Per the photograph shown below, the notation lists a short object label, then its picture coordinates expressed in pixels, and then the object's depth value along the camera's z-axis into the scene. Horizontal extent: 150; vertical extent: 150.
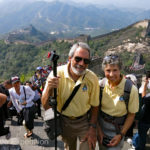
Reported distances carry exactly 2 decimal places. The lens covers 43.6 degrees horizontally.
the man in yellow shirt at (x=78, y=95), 2.19
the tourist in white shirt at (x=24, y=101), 3.50
